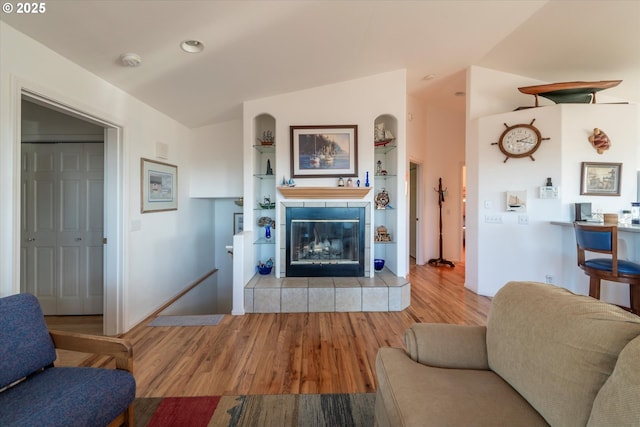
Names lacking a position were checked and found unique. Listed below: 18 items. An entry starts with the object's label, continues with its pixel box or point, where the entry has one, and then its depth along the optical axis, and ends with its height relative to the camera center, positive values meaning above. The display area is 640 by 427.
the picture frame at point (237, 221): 4.81 -0.15
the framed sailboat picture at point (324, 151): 3.52 +0.79
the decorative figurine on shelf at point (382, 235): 3.69 -0.30
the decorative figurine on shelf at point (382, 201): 3.72 +0.16
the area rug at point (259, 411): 1.57 -1.19
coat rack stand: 5.54 -0.86
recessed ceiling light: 2.16 +1.34
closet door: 3.13 -0.14
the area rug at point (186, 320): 2.88 -1.16
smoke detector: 2.15 +1.23
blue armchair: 1.10 -0.78
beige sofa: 0.87 -0.62
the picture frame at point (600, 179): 3.27 +0.40
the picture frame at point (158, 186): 3.01 +0.32
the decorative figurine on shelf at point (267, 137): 3.67 +1.04
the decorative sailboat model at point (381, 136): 3.63 +1.02
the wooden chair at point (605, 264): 2.39 -0.47
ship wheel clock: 3.44 +0.92
